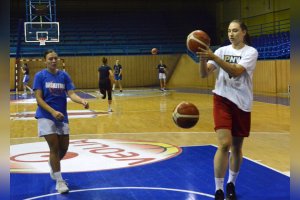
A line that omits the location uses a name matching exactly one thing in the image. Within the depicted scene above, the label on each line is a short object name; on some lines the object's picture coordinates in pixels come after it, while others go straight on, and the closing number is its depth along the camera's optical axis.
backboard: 22.19
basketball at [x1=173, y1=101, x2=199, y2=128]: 4.59
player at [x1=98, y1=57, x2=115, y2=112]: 14.40
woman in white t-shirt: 4.22
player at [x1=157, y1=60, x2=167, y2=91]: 25.31
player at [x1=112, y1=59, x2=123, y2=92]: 25.08
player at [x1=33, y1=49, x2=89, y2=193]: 4.95
